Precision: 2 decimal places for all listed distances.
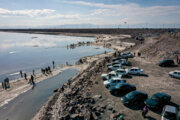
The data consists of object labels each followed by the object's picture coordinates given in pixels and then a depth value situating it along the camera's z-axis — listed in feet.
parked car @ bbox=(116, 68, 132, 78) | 89.86
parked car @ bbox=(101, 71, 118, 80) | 84.46
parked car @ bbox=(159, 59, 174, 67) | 104.73
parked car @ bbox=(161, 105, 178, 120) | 45.39
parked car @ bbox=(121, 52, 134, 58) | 136.78
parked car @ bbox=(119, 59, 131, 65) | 113.91
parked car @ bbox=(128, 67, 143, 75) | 91.66
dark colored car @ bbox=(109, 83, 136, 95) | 67.26
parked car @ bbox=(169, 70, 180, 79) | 82.31
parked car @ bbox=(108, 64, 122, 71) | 100.97
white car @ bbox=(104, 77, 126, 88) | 74.43
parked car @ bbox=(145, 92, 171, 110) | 54.23
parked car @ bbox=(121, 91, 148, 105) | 58.13
